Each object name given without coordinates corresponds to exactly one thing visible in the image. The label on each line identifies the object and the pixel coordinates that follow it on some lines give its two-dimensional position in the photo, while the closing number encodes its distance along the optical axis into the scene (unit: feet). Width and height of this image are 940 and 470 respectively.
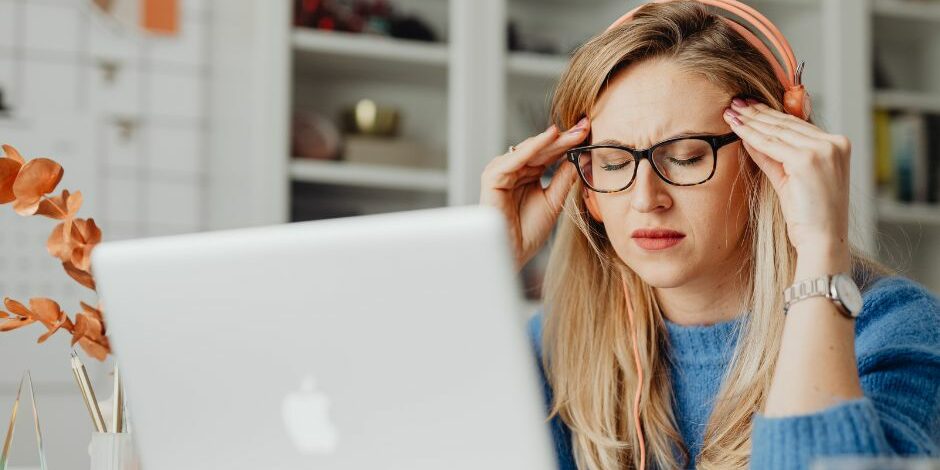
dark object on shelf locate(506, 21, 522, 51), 9.43
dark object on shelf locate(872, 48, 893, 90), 10.46
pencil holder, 3.26
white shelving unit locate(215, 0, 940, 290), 8.66
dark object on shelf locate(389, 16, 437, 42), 9.19
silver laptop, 2.20
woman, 3.46
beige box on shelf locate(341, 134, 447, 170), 9.03
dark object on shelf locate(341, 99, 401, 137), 9.12
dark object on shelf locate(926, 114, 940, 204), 10.18
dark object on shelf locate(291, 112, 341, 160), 8.86
